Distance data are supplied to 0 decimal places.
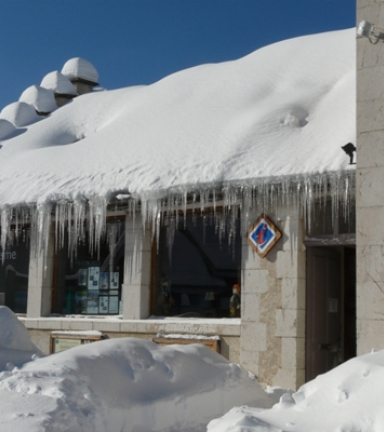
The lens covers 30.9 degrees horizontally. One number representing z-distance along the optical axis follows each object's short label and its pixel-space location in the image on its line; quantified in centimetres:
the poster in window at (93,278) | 1228
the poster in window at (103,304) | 1192
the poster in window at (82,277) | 1252
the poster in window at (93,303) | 1207
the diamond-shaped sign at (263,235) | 948
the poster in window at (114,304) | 1176
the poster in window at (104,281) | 1210
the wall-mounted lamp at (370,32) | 745
